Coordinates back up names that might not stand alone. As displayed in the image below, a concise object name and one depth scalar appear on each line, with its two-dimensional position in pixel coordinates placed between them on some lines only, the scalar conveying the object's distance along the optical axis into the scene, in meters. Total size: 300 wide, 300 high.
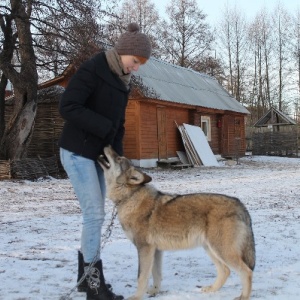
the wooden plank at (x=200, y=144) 23.05
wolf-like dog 3.88
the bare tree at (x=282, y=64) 47.47
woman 3.71
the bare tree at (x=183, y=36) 41.47
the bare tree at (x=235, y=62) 47.41
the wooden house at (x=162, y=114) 19.53
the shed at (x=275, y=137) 34.06
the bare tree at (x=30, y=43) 15.91
